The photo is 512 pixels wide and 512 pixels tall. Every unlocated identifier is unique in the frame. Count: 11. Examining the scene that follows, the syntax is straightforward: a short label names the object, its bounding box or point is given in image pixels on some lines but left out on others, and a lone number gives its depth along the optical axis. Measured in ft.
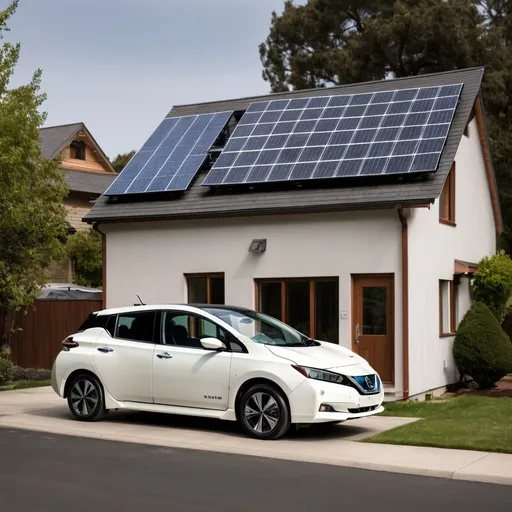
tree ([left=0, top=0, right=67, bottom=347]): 59.11
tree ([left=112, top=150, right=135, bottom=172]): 203.51
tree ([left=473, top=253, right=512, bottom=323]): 64.18
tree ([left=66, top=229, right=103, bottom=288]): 102.99
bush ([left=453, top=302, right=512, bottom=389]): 59.62
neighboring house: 115.75
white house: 54.70
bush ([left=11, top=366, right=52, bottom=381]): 67.83
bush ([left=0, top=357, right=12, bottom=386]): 61.77
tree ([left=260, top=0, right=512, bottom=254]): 116.98
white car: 38.55
